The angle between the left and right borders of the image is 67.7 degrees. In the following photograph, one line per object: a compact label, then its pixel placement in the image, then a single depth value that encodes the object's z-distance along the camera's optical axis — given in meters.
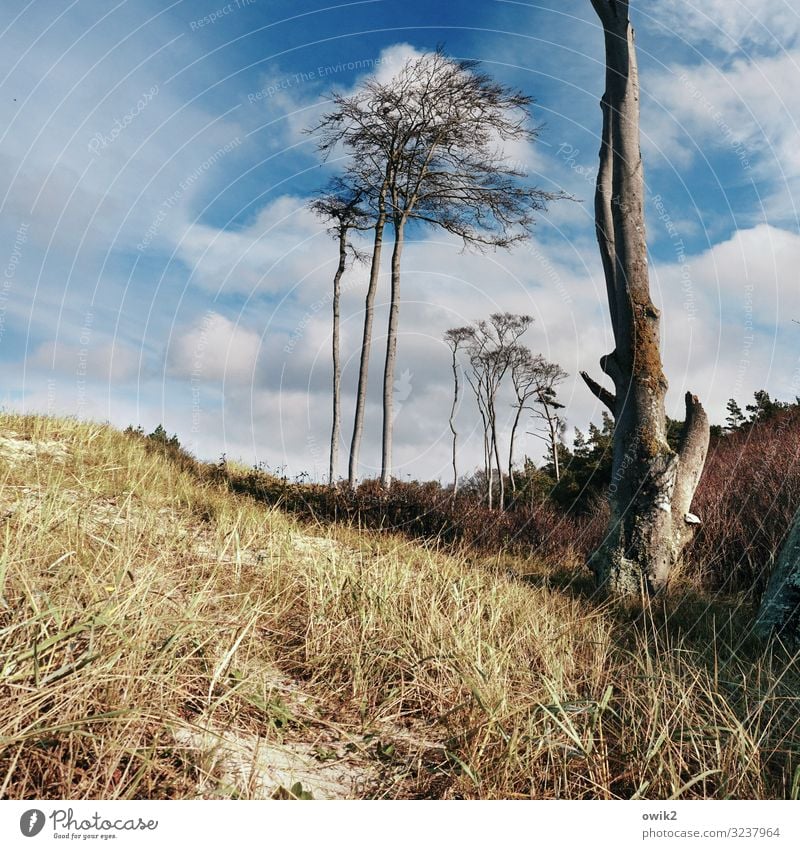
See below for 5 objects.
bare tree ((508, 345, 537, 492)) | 20.38
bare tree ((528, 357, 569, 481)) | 19.13
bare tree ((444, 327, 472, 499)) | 20.77
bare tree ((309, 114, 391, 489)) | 13.73
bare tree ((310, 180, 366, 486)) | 15.83
